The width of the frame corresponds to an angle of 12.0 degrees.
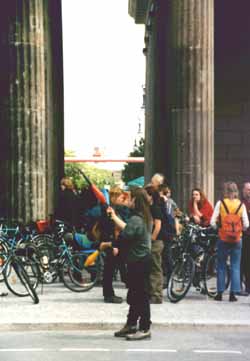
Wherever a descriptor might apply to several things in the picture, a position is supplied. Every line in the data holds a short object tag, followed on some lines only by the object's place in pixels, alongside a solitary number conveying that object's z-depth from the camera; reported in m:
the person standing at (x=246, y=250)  19.43
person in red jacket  21.11
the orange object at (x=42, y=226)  23.11
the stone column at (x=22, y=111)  24.43
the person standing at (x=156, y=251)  17.98
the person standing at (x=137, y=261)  13.87
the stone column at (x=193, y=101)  23.97
